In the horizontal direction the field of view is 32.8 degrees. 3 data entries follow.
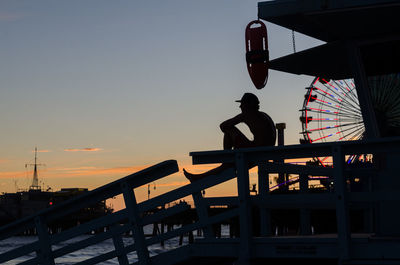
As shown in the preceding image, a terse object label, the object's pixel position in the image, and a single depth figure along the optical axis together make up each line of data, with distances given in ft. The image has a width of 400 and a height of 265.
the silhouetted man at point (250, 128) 28.45
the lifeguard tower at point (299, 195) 22.65
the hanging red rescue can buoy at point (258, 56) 33.60
